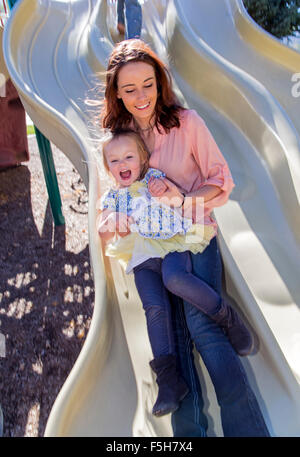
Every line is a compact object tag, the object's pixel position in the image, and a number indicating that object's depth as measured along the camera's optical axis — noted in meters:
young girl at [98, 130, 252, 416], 1.38
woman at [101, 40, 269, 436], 1.30
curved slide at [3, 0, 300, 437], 1.23
